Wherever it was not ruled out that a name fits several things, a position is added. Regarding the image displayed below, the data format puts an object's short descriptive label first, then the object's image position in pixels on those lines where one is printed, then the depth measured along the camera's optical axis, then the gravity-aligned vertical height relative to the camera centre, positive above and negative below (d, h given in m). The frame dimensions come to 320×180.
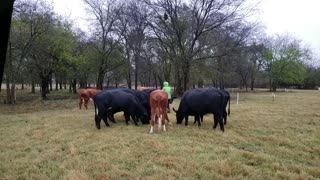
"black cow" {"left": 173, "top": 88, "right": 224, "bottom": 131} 10.75 -0.80
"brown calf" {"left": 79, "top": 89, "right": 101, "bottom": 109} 19.72 -0.69
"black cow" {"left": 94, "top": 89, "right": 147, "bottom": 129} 11.38 -0.82
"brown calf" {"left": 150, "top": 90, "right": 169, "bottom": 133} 10.37 -0.74
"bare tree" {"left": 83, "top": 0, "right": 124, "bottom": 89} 33.59 +5.81
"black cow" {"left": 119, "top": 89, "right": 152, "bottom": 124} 13.03 -0.66
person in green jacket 15.56 -0.20
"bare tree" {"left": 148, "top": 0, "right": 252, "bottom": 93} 29.50 +6.10
